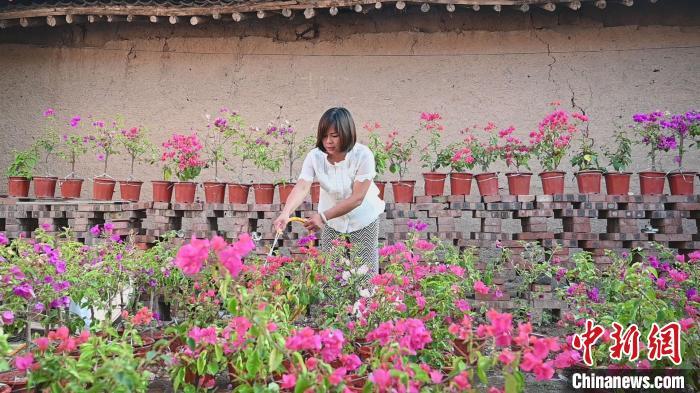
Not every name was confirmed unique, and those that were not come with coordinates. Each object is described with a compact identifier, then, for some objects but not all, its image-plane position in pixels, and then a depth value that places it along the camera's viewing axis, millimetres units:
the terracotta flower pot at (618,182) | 5016
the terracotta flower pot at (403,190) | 5168
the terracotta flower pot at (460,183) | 5164
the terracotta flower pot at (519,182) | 5105
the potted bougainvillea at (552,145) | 5020
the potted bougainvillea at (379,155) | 5224
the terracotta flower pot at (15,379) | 2374
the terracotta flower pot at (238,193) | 5328
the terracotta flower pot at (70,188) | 5957
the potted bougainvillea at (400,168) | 5176
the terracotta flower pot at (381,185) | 5254
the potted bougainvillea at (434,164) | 5188
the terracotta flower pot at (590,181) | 5002
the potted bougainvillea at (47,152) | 5984
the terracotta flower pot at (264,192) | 5273
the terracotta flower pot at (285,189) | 5312
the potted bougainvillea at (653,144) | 5000
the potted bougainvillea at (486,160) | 5091
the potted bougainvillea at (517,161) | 5117
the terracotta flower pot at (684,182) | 5002
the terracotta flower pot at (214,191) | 5379
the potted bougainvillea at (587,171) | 5008
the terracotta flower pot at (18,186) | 5977
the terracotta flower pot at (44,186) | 5977
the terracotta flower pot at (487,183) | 5082
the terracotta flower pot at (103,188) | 5887
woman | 3402
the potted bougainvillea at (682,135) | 4973
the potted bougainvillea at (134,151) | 5699
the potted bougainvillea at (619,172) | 5023
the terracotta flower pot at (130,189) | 5680
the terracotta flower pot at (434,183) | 5176
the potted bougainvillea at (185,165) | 5320
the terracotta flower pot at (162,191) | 5375
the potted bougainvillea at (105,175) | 5887
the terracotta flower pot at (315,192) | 5098
